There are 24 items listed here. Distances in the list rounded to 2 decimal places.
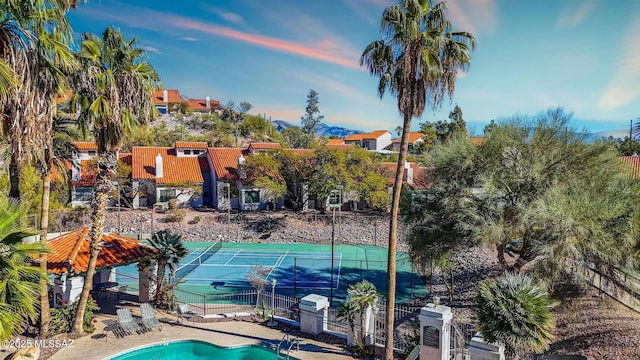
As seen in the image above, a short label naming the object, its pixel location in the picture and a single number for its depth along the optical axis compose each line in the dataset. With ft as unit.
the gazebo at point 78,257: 48.78
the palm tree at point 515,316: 30.30
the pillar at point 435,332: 38.52
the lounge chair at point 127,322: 47.85
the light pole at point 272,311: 52.42
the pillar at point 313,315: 48.98
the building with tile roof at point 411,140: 280.84
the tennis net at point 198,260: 84.43
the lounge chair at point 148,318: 49.62
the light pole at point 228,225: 117.29
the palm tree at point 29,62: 25.00
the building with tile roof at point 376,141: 307.99
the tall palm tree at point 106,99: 40.86
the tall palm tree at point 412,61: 37.35
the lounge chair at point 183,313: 54.13
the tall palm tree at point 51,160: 40.73
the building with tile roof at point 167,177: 138.51
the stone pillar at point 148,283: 58.75
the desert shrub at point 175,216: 121.39
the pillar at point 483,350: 33.58
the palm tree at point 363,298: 42.80
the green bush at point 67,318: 45.52
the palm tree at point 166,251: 55.21
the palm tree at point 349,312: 42.78
